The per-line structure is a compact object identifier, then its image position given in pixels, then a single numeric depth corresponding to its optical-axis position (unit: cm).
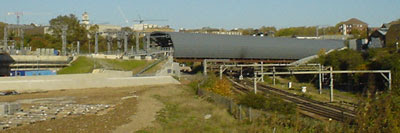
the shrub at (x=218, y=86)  3640
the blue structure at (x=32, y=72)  6503
